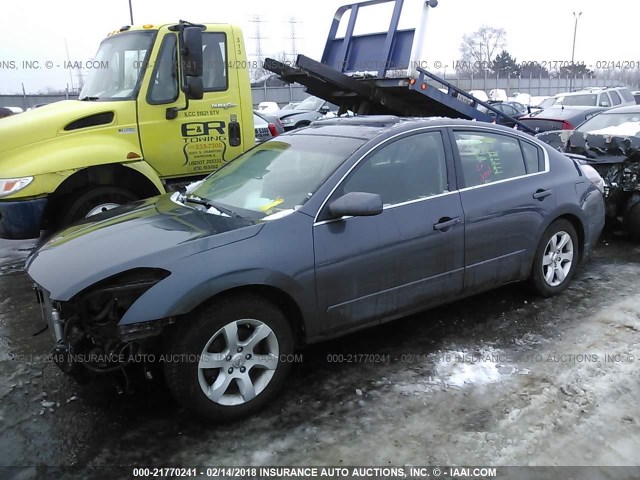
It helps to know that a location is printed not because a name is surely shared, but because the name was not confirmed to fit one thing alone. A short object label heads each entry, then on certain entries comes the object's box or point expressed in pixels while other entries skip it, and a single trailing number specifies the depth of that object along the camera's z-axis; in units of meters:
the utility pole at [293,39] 49.07
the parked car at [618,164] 6.12
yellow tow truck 5.25
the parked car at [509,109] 20.41
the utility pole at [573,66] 41.31
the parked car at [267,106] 26.11
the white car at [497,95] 33.16
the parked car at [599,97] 15.19
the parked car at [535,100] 20.92
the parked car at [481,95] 30.33
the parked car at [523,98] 31.78
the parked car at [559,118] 11.18
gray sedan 2.92
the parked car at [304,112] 17.91
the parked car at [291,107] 21.89
